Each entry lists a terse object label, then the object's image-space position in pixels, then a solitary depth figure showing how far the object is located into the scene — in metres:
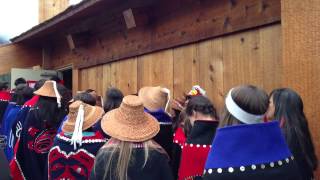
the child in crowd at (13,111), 3.28
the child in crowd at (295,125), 1.60
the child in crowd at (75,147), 2.10
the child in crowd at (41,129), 2.89
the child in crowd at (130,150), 1.65
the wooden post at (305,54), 1.88
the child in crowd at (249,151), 1.28
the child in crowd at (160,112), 2.43
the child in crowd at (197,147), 1.90
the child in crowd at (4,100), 4.11
